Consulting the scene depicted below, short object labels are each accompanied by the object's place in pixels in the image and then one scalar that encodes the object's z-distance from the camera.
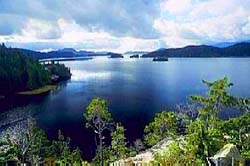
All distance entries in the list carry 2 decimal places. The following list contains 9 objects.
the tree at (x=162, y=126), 16.54
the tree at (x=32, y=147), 15.24
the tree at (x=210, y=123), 10.32
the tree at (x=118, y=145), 15.91
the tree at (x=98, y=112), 14.88
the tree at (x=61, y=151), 15.33
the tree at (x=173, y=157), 9.99
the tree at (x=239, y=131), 11.63
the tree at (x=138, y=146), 18.80
